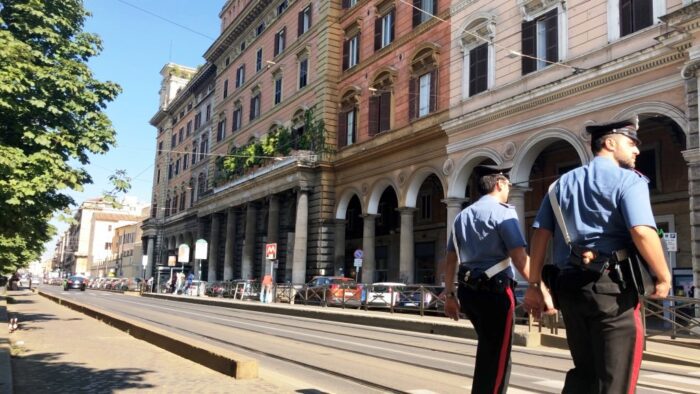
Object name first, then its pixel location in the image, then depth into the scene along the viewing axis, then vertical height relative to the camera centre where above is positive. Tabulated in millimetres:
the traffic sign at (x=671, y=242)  14992 +1270
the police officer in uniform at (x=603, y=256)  2988 +179
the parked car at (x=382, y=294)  22447 -396
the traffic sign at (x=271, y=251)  31031 +1461
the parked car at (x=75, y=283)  61331 -1013
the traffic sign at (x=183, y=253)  49119 +1923
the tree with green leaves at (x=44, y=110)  11250 +3367
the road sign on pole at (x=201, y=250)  42750 +1949
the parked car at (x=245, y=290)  36000 -649
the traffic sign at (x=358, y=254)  29769 +1398
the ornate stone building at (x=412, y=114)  18562 +6877
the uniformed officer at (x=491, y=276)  4066 +75
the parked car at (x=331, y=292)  25823 -436
